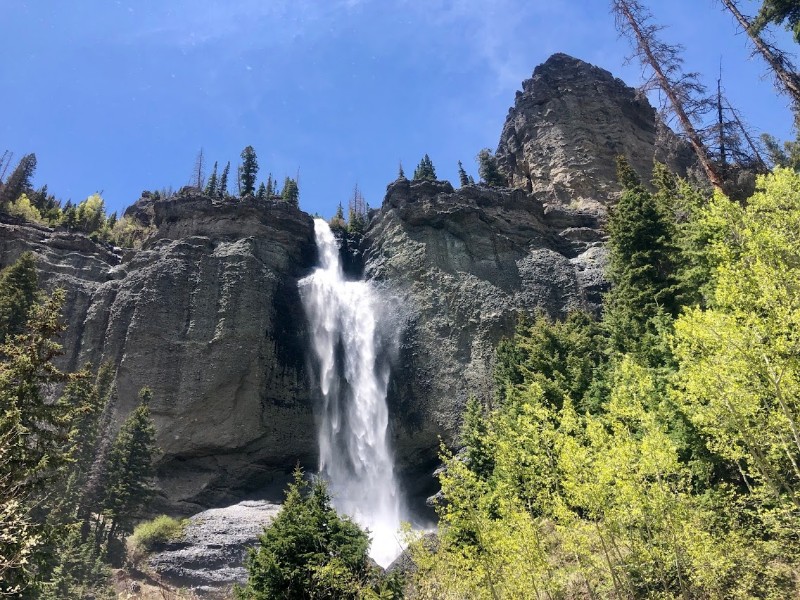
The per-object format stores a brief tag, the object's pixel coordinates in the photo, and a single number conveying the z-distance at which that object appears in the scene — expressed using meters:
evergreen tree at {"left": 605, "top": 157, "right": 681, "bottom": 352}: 23.39
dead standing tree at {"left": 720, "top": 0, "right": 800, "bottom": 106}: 16.58
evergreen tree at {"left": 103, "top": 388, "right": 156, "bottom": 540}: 33.59
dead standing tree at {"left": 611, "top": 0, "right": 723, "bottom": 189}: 17.44
